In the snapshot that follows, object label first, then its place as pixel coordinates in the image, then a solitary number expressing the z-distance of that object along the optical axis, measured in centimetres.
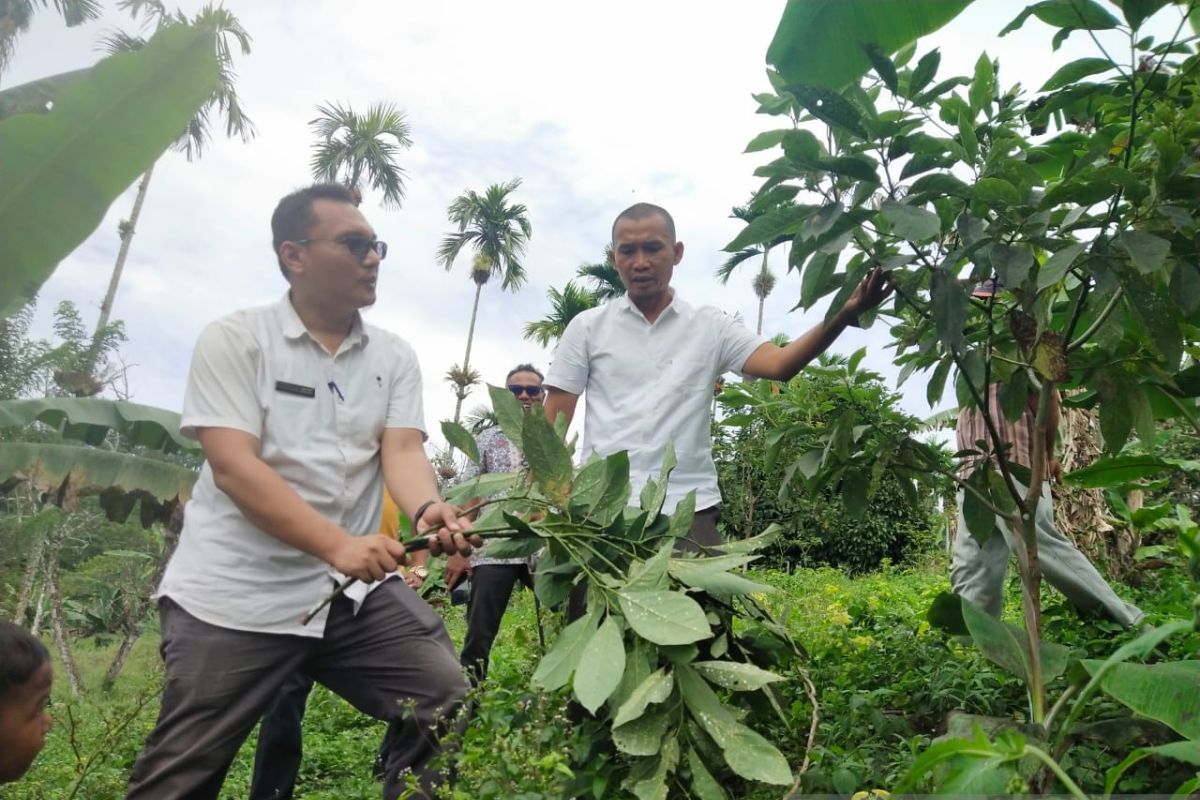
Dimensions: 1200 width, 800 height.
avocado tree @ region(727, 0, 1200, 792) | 170
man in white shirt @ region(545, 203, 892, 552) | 287
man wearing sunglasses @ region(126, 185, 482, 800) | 193
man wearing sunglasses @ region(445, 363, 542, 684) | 381
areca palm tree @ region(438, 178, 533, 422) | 2212
